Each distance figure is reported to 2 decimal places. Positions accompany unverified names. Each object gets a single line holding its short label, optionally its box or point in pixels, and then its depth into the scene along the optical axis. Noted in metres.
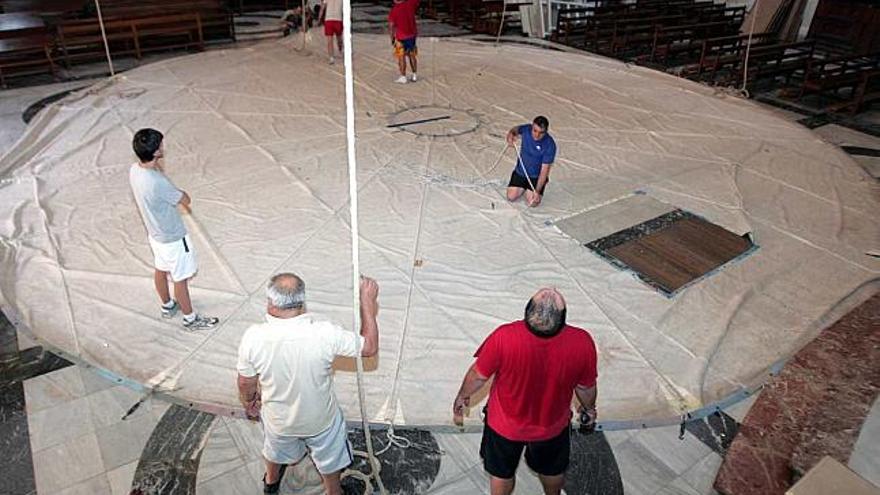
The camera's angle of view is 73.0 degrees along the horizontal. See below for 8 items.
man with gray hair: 2.34
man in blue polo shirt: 5.39
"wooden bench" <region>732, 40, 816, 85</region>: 9.70
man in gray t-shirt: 3.43
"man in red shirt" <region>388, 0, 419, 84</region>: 8.38
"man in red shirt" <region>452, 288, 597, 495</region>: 2.36
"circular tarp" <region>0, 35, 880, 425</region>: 3.92
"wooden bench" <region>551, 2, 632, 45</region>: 12.08
